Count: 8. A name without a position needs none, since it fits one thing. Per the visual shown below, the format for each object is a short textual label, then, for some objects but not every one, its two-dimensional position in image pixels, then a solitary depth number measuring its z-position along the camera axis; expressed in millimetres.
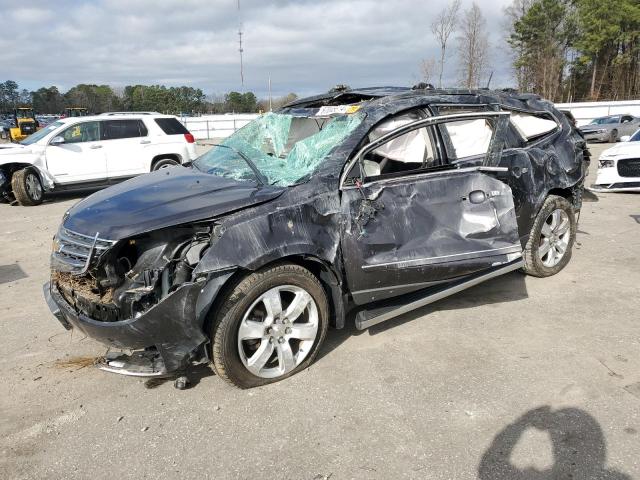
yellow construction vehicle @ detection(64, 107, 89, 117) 39000
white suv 10359
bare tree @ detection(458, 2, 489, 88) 40469
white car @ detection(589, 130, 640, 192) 9180
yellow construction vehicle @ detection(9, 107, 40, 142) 30688
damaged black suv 2943
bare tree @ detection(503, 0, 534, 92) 53781
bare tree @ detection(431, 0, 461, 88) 39834
